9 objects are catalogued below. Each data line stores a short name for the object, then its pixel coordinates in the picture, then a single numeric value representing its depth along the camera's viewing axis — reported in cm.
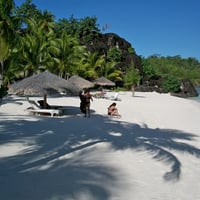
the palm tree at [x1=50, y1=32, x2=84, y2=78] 2447
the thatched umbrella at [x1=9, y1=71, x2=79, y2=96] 1047
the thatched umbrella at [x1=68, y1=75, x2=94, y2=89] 1567
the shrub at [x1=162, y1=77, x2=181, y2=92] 3962
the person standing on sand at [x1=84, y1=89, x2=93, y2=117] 1133
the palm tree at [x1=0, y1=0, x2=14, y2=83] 1203
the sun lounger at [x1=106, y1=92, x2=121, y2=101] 1990
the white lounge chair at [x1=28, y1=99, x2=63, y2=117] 1073
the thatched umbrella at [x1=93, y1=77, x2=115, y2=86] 2502
